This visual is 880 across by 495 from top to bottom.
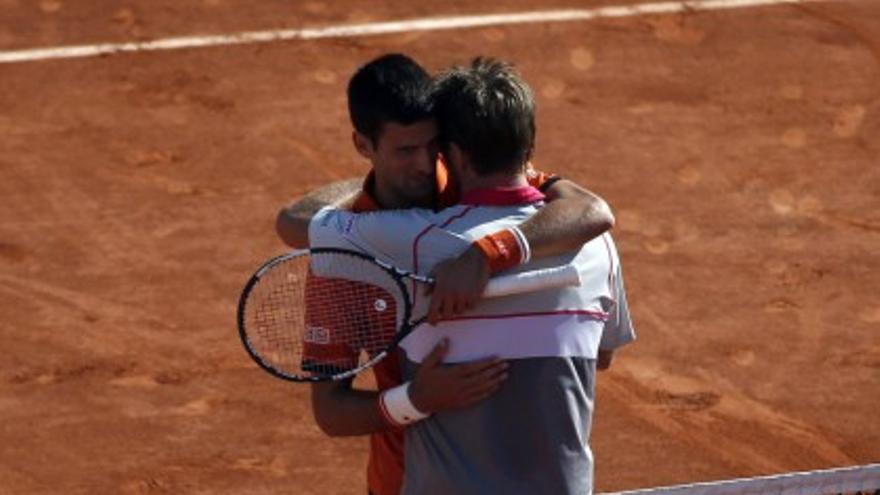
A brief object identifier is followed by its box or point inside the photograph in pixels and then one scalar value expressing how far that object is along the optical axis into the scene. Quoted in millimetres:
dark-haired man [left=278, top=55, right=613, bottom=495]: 12477
